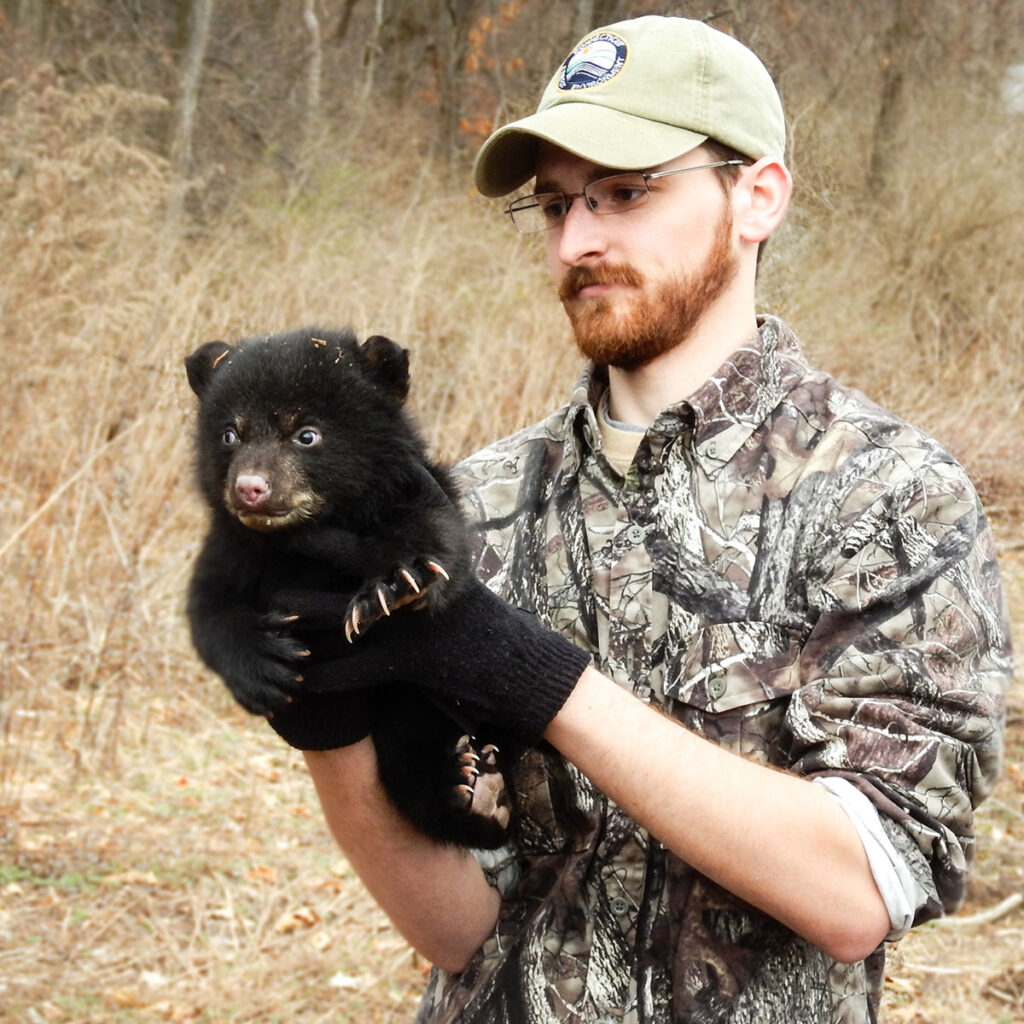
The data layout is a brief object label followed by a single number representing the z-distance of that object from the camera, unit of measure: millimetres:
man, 2066
